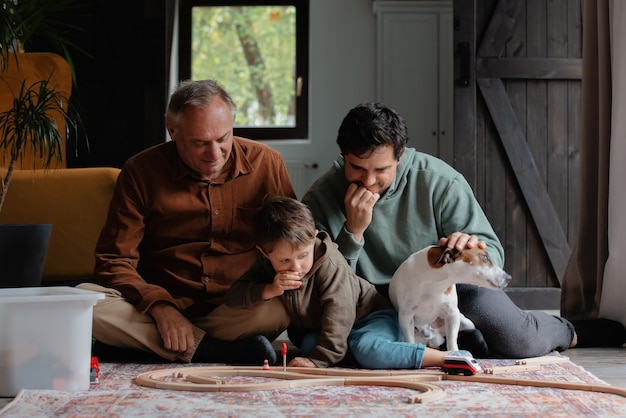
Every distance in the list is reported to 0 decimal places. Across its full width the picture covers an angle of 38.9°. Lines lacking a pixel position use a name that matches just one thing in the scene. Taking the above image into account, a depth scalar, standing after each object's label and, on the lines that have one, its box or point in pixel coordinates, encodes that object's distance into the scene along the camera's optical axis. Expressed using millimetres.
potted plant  2824
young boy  2256
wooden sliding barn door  4473
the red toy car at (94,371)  2143
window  5812
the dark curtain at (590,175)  3375
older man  2469
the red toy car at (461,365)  2162
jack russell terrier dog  2248
